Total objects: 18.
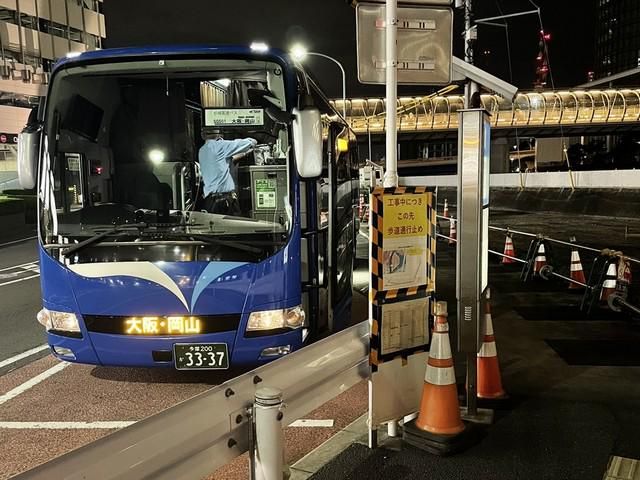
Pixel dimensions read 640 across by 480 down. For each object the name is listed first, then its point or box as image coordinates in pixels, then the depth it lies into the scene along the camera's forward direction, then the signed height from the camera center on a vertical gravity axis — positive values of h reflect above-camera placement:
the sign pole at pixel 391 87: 4.41 +0.75
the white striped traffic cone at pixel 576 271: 10.04 -1.63
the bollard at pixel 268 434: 2.89 -1.27
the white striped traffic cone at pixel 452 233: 16.25 -1.51
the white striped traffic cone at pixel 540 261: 11.04 -1.58
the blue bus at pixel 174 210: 4.87 -0.20
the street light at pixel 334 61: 26.55 +6.37
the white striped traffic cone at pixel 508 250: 13.23 -1.63
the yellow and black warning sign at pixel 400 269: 3.99 -0.62
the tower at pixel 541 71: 82.44 +16.05
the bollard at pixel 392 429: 4.28 -1.84
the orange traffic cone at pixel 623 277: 7.89 -1.39
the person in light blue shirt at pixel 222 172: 5.23 +0.14
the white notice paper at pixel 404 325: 4.11 -1.05
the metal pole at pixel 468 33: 16.16 +4.18
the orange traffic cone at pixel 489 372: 4.79 -1.65
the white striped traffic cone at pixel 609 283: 8.21 -1.55
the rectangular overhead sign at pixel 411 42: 4.73 +1.16
